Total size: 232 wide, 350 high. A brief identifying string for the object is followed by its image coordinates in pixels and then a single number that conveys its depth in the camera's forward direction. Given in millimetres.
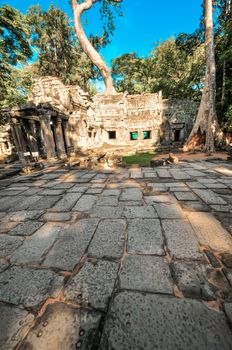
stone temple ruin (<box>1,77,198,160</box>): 16094
